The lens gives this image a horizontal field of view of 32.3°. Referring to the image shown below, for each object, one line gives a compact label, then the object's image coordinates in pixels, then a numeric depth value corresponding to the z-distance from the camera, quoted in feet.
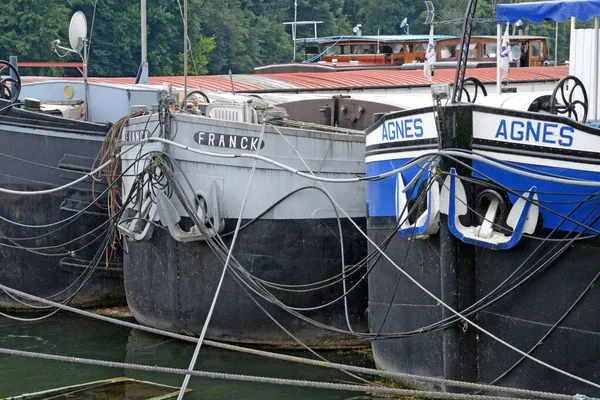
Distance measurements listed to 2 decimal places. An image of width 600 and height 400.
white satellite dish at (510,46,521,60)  82.53
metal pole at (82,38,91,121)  48.21
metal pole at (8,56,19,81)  45.96
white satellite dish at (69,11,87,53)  49.90
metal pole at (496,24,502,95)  36.19
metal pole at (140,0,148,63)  51.96
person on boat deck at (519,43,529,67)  91.39
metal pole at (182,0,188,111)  36.08
